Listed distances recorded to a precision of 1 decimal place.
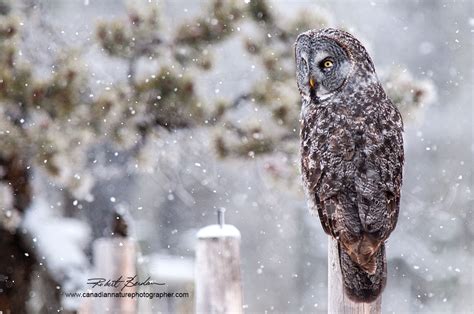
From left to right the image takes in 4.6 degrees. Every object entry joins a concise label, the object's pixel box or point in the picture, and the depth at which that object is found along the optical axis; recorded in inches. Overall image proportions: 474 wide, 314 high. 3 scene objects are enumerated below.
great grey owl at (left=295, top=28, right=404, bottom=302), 522.9
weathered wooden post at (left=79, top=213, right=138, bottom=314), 554.3
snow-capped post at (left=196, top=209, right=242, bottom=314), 540.5
